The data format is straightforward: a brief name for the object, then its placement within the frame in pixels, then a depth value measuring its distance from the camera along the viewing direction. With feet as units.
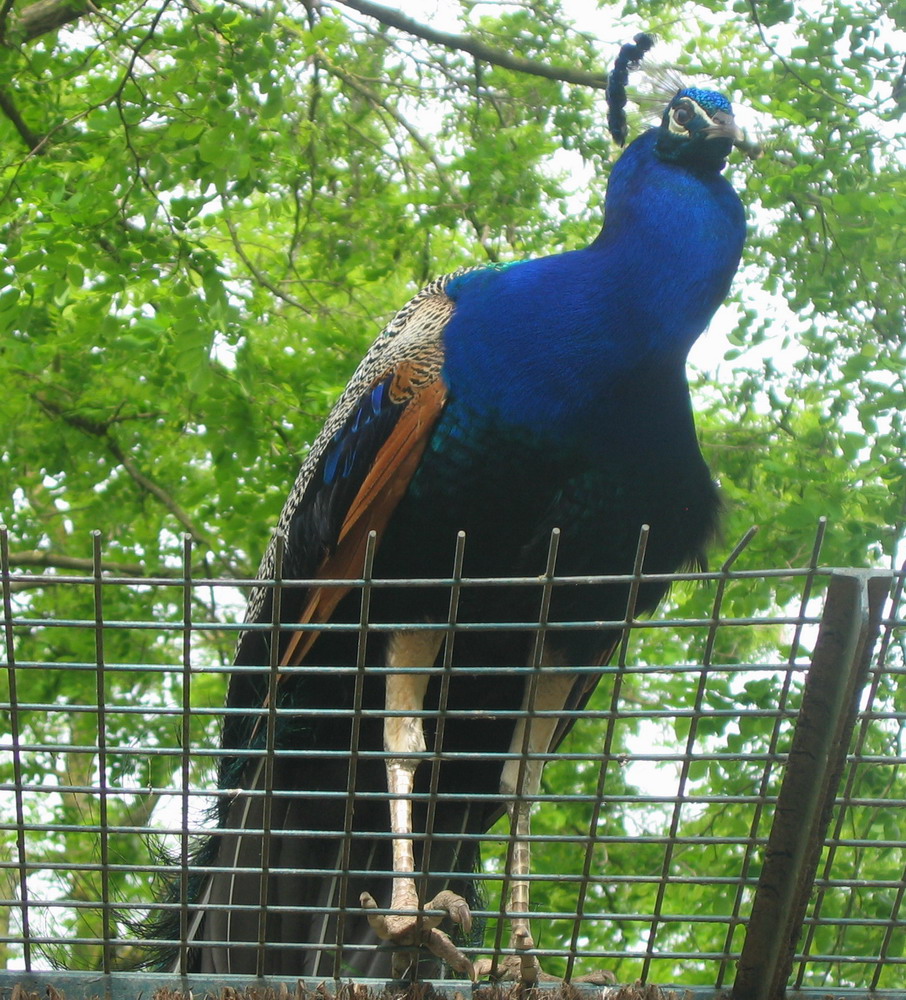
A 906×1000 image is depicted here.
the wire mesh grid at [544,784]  5.62
